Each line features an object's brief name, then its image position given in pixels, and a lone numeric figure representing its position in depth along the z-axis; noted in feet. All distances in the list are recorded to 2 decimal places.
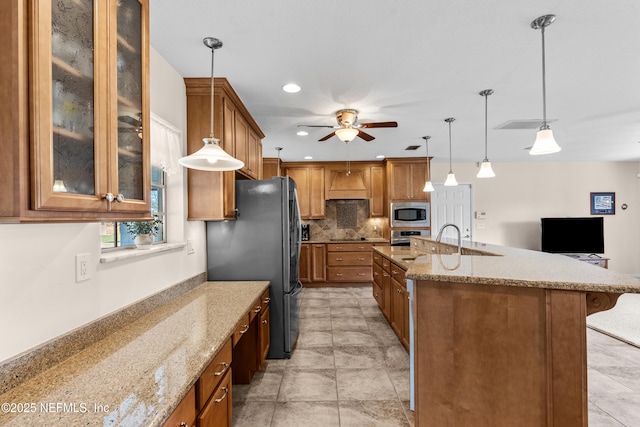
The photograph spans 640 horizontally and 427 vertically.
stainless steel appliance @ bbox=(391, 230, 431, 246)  19.70
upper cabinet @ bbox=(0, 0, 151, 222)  2.59
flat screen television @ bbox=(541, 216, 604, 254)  20.36
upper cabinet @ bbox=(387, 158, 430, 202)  19.74
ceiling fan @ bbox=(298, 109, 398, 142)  10.63
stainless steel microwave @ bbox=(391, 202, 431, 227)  19.67
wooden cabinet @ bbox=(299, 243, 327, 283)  19.80
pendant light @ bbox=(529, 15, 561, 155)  7.13
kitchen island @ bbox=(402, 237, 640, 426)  4.96
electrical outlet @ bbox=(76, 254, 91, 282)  4.64
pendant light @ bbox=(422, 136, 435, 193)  14.78
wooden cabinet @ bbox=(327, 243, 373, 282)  19.74
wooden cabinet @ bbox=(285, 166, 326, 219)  20.85
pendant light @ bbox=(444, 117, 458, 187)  13.02
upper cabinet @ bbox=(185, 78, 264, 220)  8.39
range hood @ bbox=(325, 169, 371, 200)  20.81
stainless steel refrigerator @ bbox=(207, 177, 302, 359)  9.55
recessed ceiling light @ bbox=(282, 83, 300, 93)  8.89
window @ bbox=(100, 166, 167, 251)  6.47
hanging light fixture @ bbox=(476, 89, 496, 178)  10.75
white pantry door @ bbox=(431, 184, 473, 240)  21.86
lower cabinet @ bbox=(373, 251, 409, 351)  9.87
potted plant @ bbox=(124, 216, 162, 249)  6.75
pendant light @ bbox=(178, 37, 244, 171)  5.85
